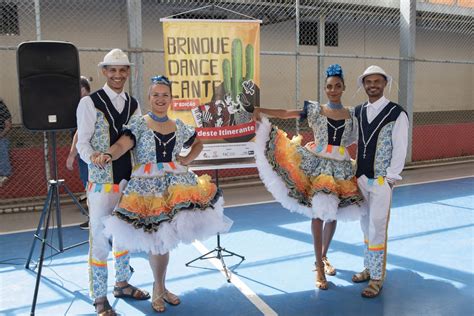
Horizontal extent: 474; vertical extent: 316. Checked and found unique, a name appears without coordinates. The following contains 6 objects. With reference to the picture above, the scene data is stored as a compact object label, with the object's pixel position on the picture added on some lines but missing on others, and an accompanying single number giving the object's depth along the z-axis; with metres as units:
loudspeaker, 4.22
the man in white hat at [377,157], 3.96
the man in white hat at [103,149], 3.51
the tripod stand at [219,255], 4.87
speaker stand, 4.45
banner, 5.45
